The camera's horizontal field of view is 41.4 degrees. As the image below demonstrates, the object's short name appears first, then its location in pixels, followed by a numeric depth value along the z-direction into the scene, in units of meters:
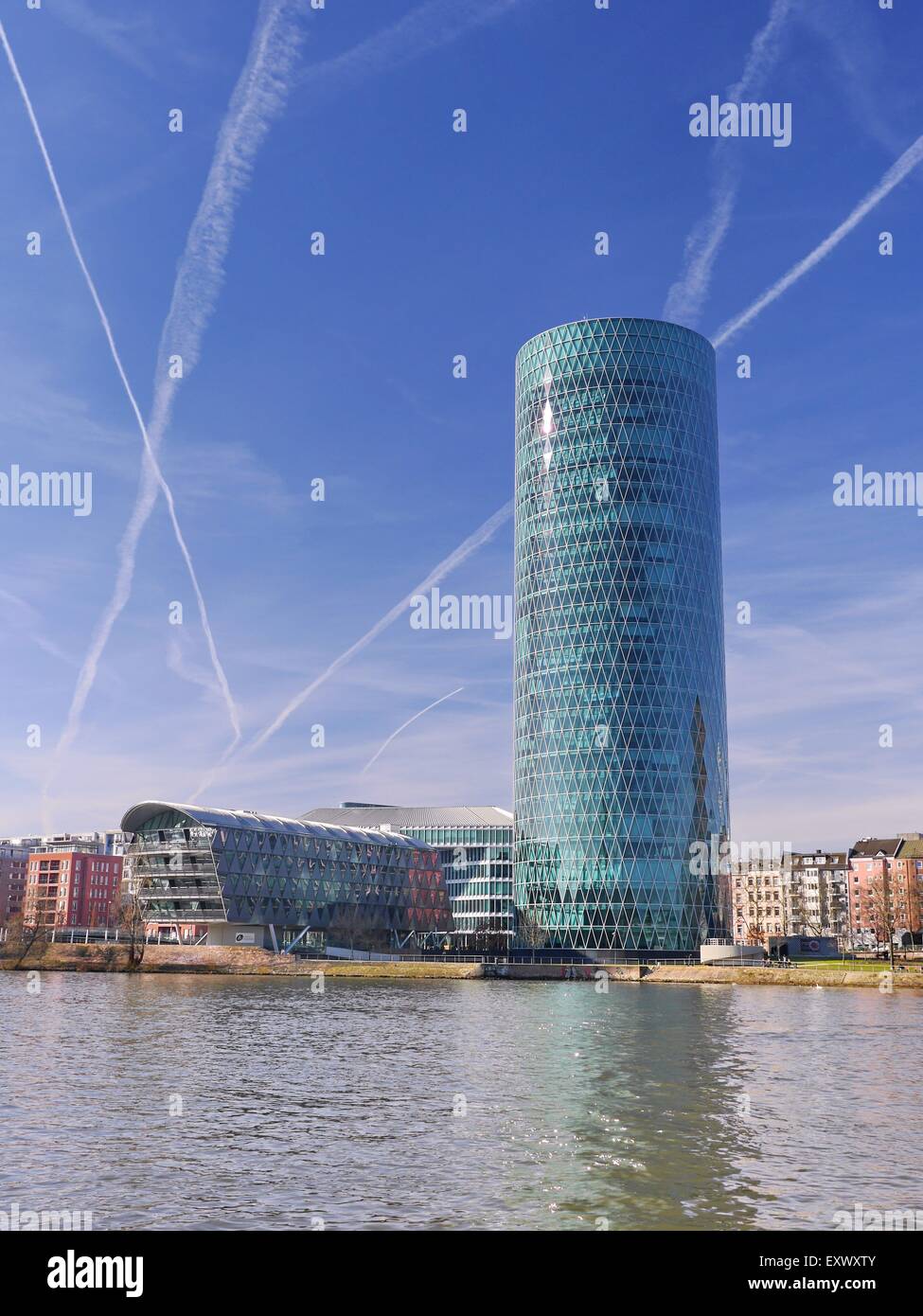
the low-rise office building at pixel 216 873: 184.50
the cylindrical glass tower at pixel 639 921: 198.75
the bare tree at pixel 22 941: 161.75
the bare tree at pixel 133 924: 156.00
